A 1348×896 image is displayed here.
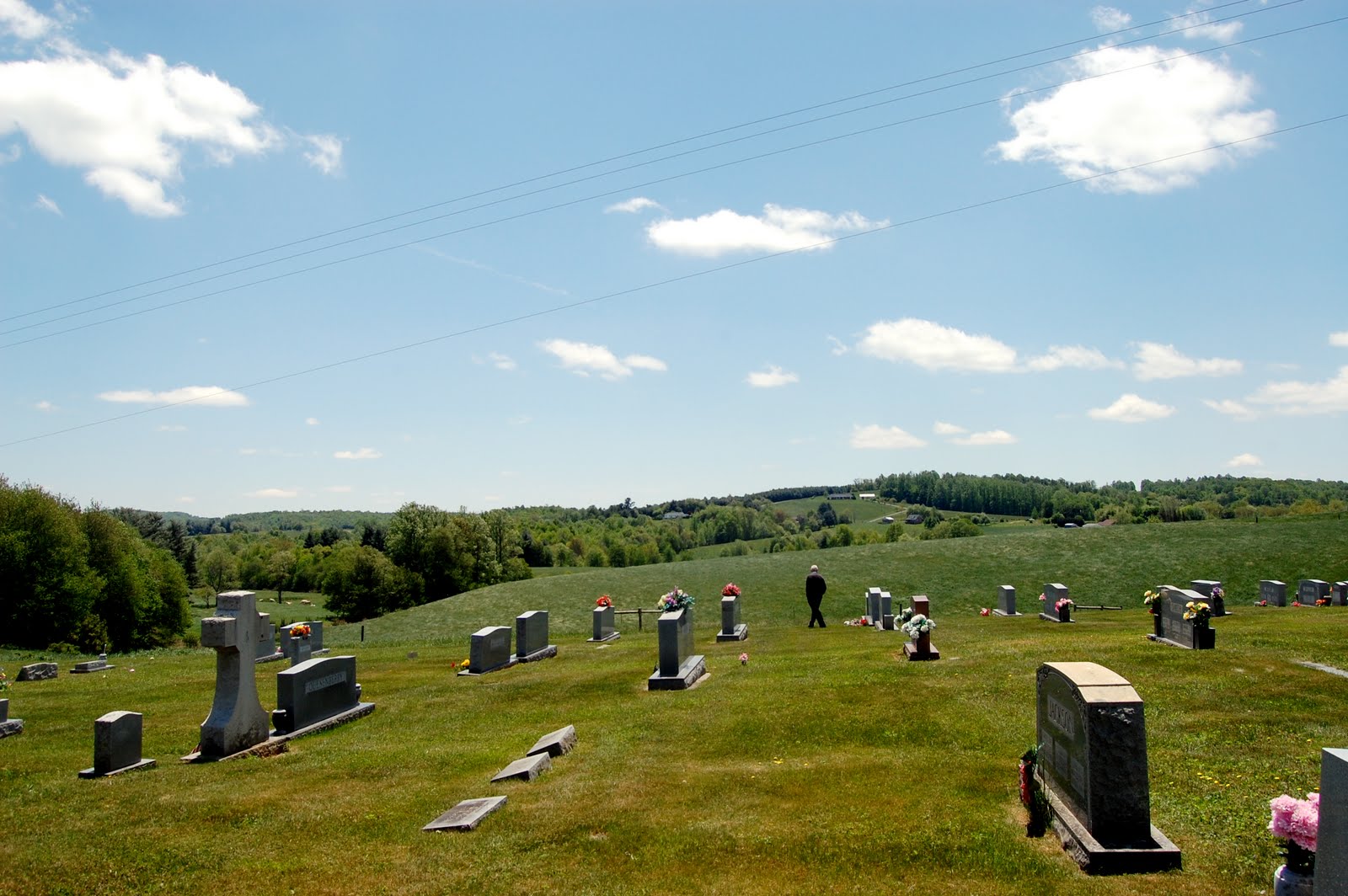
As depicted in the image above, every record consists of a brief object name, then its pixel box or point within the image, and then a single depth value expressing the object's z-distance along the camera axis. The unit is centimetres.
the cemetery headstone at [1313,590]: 2805
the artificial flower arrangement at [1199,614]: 1538
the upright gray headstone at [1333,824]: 401
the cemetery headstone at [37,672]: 2323
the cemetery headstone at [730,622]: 2336
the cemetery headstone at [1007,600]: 3017
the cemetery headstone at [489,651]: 2017
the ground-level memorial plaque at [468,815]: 802
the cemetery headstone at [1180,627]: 1544
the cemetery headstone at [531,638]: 2162
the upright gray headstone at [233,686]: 1271
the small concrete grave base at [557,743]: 1074
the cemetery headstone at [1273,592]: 2866
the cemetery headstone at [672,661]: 1541
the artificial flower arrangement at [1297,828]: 471
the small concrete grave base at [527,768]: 963
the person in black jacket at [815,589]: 2545
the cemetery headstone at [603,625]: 2650
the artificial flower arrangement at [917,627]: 1548
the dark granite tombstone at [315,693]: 1372
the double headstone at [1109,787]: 602
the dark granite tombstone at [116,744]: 1172
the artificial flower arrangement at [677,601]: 1861
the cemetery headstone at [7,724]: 1535
